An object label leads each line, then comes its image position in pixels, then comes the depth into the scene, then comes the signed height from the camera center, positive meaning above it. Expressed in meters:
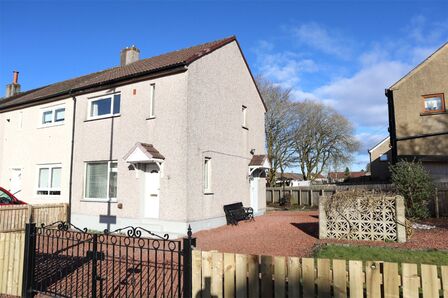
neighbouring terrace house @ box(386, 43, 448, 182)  19.80 +4.12
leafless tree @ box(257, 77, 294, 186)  34.31 +6.47
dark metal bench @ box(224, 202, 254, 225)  14.42 -1.12
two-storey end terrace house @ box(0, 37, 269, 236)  12.68 +1.84
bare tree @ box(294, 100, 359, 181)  38.91 +5.55
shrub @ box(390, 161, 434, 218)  13.24 -0.06
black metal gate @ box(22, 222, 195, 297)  4.68 -1.71
